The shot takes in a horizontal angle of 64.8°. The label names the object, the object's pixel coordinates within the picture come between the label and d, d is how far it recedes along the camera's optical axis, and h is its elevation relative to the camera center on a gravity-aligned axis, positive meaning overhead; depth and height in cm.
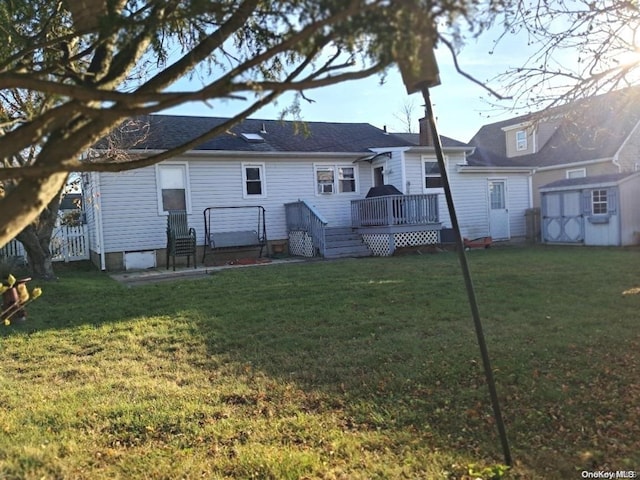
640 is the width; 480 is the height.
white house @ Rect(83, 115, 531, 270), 1396 +94
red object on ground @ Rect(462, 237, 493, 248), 1734 -111
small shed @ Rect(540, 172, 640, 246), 1591 -19
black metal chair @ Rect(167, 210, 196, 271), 1311 -28
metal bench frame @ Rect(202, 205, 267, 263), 1428 -40
